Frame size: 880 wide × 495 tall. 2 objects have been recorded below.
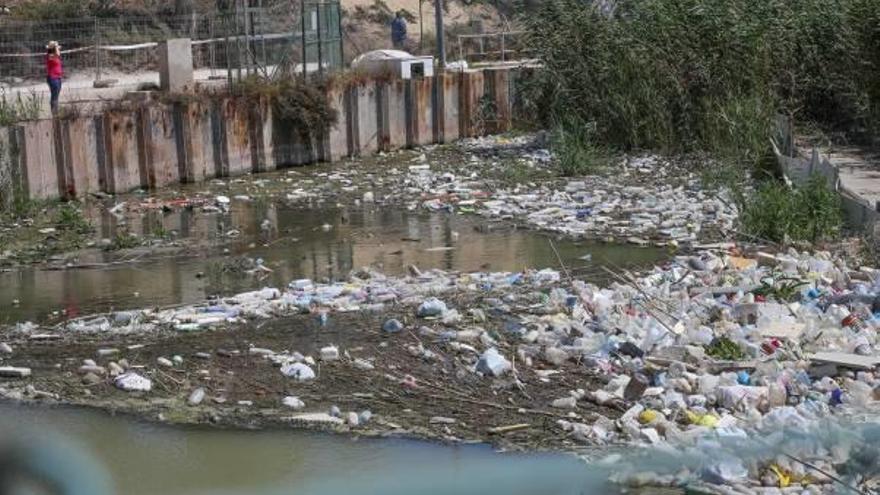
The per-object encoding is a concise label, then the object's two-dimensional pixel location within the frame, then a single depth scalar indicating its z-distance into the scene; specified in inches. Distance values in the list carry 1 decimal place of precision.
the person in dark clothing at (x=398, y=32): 1457.9
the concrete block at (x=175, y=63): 963.3
